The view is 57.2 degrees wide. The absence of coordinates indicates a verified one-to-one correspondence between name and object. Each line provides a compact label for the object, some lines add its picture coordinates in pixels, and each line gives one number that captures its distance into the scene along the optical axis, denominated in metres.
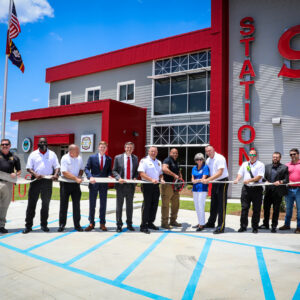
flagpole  13.71
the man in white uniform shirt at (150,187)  6.58
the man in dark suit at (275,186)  6.61
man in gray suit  6.51
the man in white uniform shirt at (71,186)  6.39
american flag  14.34
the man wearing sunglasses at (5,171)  6.18
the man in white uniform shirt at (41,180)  6.29
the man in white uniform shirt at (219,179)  6.45
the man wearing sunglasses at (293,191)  6.68
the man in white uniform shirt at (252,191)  6.54
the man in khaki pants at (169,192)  6.95
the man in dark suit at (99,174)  6.55
